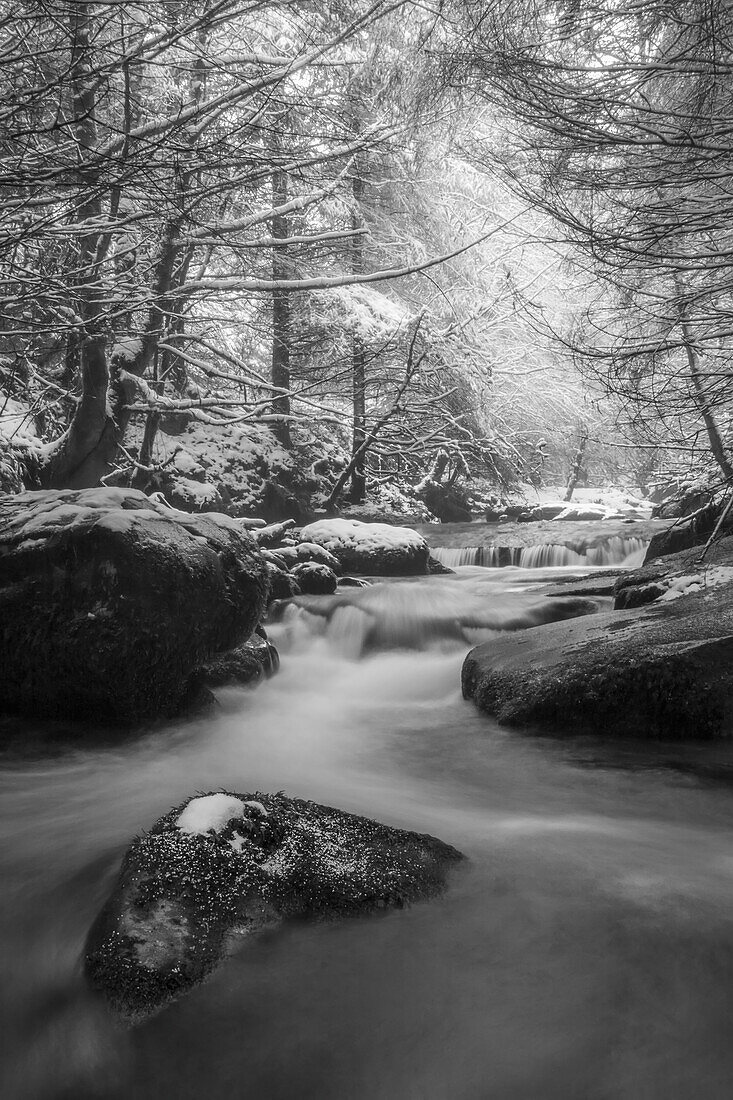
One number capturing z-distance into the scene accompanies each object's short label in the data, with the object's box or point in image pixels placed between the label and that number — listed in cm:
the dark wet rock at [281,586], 894
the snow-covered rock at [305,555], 1024
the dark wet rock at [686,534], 823
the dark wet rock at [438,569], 1178
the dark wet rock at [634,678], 429
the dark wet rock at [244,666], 581
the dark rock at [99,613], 451
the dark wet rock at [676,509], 1151
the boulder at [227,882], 200
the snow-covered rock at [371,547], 1114
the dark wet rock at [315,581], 935
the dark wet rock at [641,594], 602
